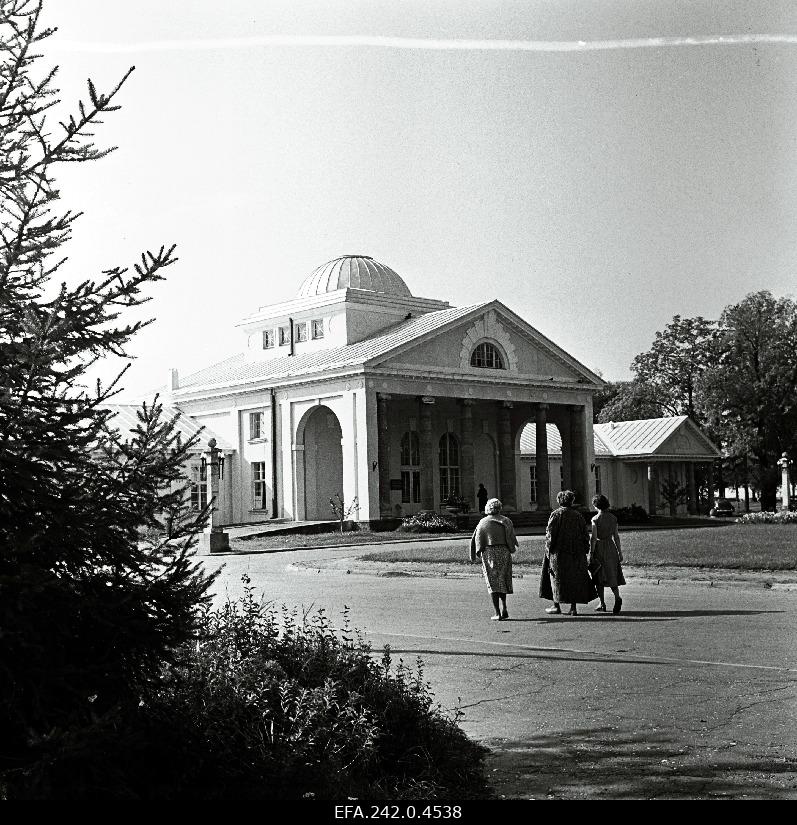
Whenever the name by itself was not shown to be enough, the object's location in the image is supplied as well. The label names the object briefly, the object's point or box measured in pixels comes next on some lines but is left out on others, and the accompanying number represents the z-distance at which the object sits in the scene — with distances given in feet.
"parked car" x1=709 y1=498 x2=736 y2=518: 183.68
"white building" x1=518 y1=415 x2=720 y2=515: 189.06
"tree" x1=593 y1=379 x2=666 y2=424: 141.15
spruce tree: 14.98
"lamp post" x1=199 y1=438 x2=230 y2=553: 110.02
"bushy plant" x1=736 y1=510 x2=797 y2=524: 121.29
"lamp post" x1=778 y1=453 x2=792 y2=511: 145.87
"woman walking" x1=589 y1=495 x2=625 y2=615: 46.96
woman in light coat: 45.39
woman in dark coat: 45.98
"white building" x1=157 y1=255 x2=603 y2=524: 144.46
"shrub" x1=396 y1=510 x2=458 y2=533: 133.28
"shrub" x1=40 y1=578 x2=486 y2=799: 16.58
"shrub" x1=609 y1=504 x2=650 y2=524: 158.50
